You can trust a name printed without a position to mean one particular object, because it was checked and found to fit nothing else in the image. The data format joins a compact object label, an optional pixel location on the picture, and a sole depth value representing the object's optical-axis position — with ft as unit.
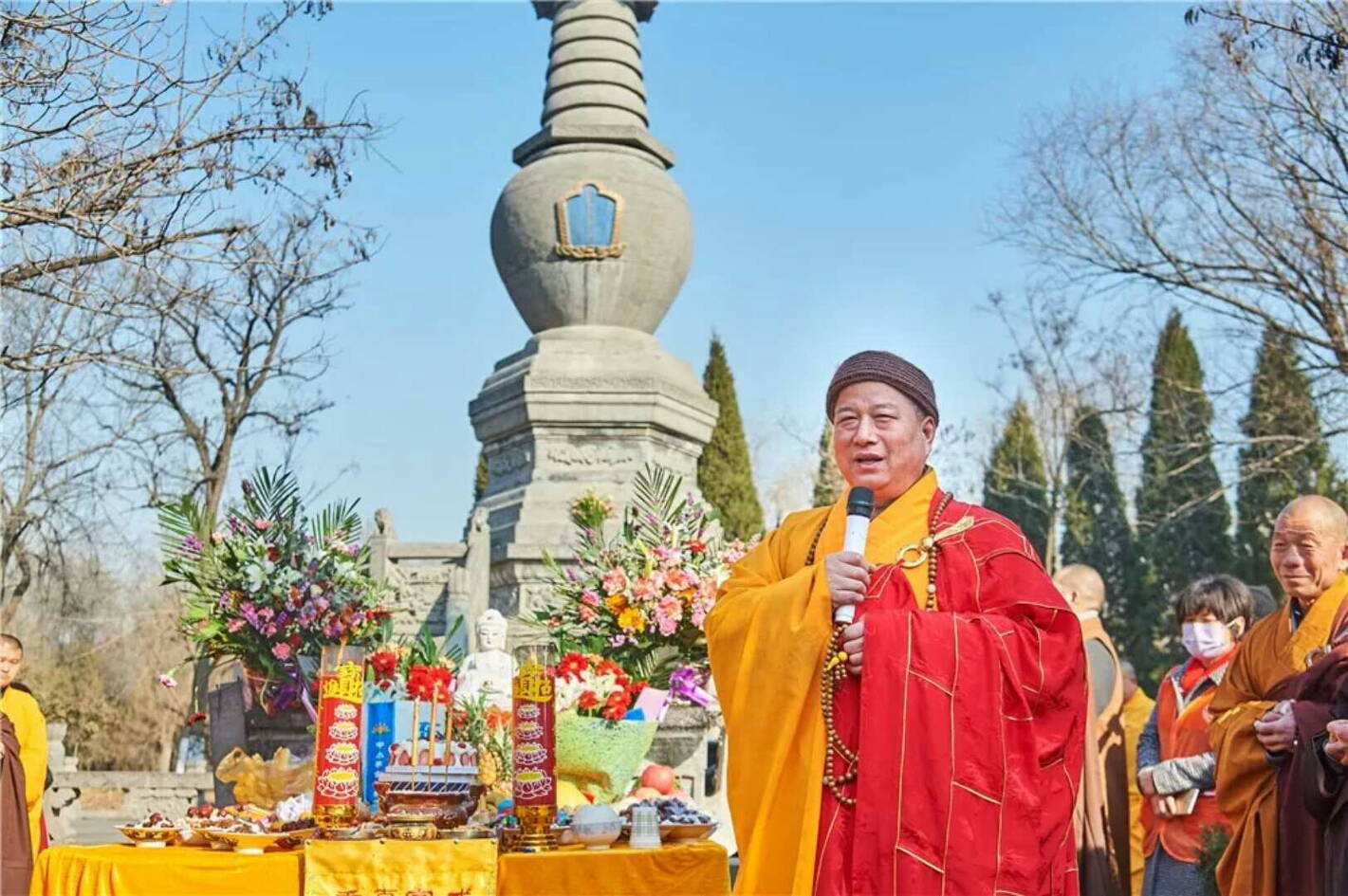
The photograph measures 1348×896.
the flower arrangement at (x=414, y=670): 15.83
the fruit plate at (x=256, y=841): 12.87
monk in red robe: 10.12
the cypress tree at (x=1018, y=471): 84.79
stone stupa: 36.47
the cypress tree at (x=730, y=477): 77.41
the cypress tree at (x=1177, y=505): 81.56
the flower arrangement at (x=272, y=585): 20.43
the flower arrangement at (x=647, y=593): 20.57
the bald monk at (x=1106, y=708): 21.24
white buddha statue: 18.40
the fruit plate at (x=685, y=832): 13.67
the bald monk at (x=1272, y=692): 13.92
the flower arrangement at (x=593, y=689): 16.19
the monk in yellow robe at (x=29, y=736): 20.75
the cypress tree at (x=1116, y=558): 89.40
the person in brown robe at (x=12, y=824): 17.03
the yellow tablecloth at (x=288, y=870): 12.35
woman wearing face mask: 17.67
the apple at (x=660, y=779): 16.87
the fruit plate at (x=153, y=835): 13.38
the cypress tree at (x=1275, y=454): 51.95
